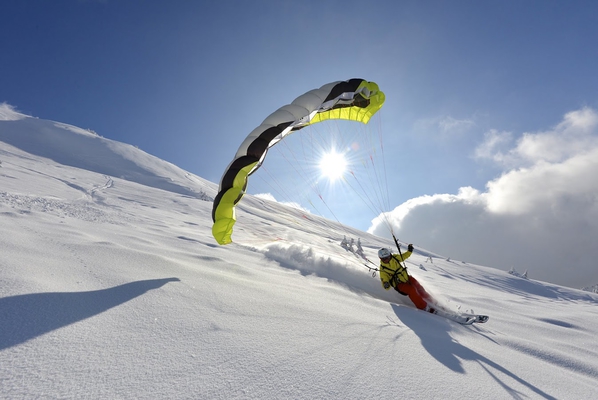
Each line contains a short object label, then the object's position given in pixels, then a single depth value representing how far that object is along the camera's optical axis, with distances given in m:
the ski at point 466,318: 5.38
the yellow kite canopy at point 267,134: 6.65
